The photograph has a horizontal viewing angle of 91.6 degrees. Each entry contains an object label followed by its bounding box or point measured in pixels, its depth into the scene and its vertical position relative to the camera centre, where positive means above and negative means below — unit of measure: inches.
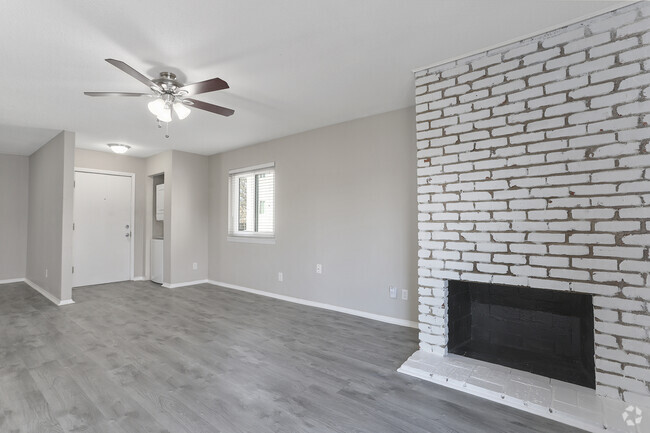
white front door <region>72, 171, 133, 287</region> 221.6 -6.0
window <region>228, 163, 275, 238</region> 202.3 +12.5
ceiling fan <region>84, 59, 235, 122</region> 98.3 +42.0
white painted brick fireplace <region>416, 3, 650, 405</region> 76.5 +12.0
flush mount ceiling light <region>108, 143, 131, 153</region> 202.5 +46.6
